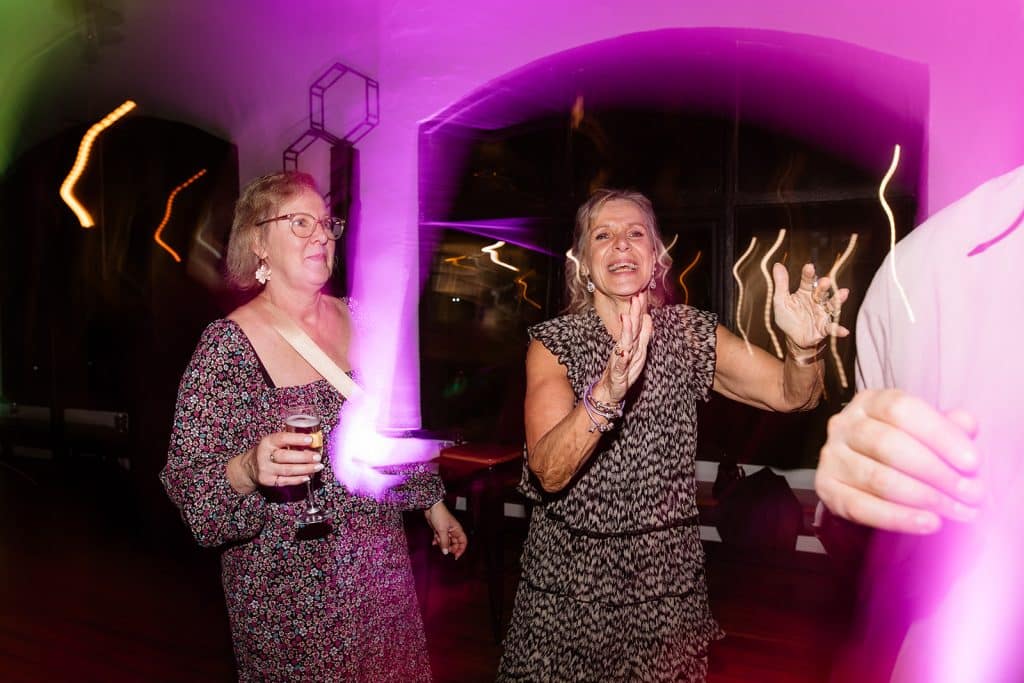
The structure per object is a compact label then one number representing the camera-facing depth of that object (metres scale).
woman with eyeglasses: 1.48
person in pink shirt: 0.59
